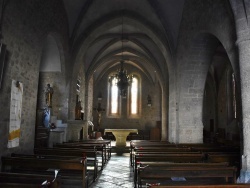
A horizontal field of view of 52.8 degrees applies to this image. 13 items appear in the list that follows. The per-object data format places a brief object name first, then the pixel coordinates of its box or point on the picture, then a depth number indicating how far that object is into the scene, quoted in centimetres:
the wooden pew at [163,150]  653
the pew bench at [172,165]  418
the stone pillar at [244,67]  457
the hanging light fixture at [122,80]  1191
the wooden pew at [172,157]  521
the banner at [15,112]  574
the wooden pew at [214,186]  270
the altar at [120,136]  1369
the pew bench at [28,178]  315
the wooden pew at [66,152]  624
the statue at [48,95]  1053
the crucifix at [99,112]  2024
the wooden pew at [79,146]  763
